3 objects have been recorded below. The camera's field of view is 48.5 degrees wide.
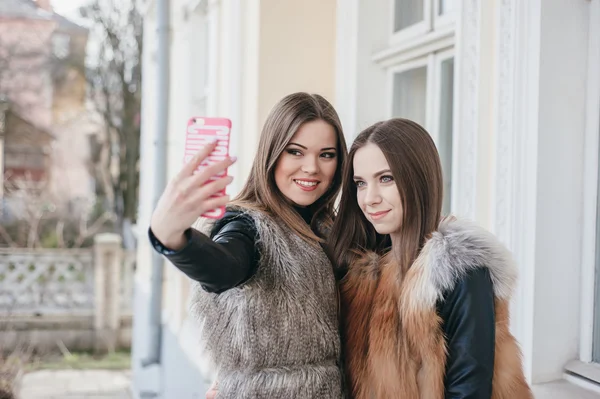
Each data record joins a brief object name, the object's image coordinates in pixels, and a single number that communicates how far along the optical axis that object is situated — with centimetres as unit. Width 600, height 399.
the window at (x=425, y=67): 245
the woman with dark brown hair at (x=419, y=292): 130
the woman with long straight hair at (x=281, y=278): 147
